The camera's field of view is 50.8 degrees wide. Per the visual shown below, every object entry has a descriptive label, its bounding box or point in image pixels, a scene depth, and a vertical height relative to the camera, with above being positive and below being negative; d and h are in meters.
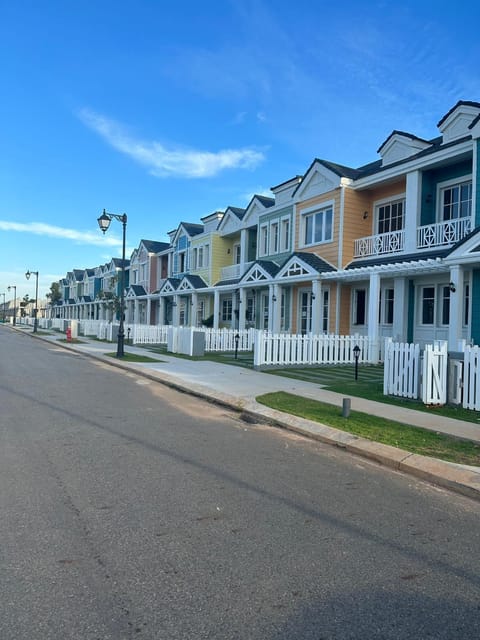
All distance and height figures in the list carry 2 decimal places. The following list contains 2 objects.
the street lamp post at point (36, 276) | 46.64 +3.65
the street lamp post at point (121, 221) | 20.69 +3.78
